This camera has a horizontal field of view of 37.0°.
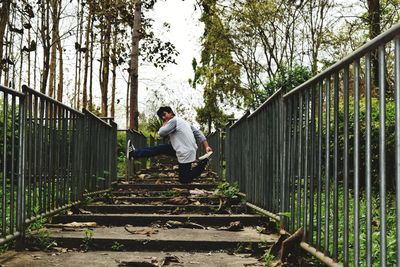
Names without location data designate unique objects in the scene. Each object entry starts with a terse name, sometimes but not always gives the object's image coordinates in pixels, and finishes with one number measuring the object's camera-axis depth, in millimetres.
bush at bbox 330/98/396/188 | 4191
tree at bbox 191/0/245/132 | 28109
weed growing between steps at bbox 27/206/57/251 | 4598
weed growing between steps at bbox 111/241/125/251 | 4719
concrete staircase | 4387
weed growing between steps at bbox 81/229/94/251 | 4715
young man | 9797
